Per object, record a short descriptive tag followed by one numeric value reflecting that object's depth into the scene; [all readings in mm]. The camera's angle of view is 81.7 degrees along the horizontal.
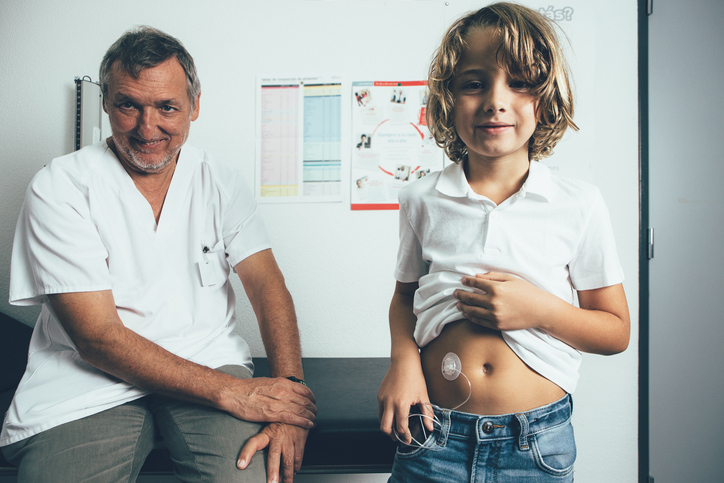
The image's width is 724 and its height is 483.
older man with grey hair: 865
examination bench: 1028
